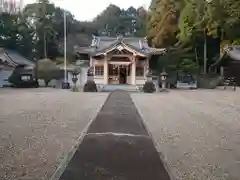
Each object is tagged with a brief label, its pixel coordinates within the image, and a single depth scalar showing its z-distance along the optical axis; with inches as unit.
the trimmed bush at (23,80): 829.0
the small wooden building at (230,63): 875.9
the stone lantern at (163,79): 743.6
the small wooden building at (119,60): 798.4
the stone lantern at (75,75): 720.7
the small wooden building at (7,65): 892.0
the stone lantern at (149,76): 714.1
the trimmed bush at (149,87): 680.0
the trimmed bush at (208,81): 822.6
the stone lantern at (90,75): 691.4
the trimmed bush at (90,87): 672.9
